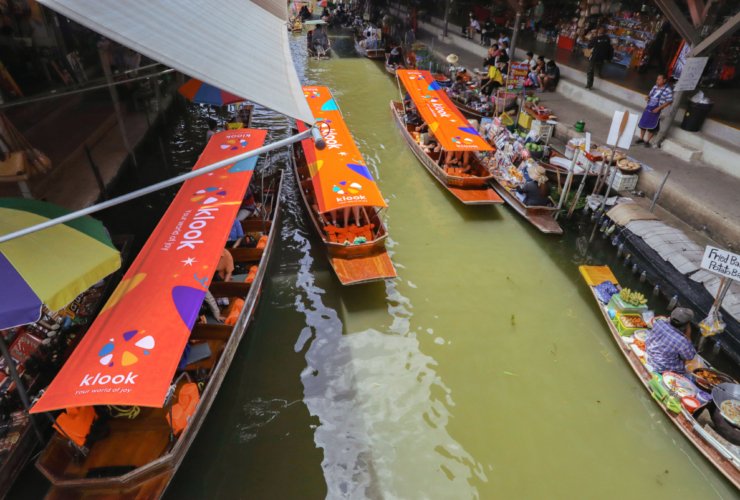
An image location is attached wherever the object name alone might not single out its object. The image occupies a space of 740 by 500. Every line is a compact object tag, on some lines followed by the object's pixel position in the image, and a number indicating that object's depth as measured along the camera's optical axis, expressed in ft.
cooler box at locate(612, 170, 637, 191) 37.96
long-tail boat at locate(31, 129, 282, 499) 16.99
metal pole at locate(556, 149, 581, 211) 37.37
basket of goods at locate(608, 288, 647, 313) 27.61
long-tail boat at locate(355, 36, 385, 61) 93.25
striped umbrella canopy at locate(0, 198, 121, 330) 15.65
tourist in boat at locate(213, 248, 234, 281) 28.35
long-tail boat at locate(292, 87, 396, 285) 30.94
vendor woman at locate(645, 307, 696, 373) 23.45
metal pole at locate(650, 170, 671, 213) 33.83
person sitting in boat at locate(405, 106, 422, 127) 56.08
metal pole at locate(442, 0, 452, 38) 90.27
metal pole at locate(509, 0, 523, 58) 58.34
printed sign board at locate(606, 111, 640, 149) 33.45
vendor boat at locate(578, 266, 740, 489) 20.22
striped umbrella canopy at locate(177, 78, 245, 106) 42.50
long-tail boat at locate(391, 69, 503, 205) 41.29
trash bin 39.24
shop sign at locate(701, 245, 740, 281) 22.47
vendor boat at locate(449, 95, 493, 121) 57.21
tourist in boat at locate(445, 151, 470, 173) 44.56
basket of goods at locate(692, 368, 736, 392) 23.22
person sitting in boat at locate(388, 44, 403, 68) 83.46
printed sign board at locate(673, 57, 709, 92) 36.94
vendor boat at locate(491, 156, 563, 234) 37.22
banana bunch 27.73
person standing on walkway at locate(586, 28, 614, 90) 51.42
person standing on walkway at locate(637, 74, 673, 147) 40.57
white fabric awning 13.94
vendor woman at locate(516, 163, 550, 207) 38.34
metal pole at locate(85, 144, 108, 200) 38.54
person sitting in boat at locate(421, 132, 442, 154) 48.19
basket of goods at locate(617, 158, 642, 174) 38.09
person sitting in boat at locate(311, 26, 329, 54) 93.71
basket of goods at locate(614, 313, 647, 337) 26.86
